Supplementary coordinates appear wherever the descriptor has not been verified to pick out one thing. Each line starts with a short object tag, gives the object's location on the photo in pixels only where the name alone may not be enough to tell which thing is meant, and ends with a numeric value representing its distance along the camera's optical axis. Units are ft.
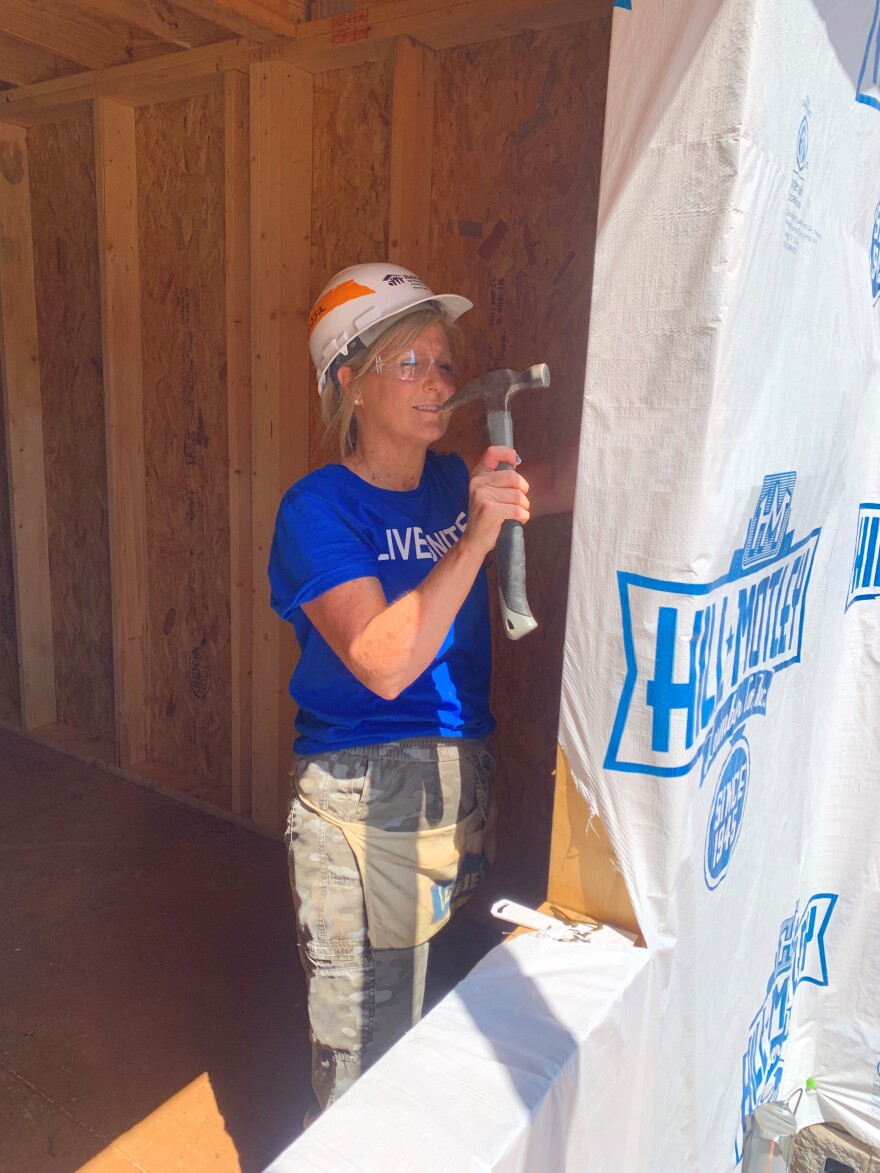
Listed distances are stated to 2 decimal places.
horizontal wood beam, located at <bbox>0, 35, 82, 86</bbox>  11.55
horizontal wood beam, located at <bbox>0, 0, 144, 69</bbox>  10.09
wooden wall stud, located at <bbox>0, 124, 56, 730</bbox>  13.01
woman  5.95
